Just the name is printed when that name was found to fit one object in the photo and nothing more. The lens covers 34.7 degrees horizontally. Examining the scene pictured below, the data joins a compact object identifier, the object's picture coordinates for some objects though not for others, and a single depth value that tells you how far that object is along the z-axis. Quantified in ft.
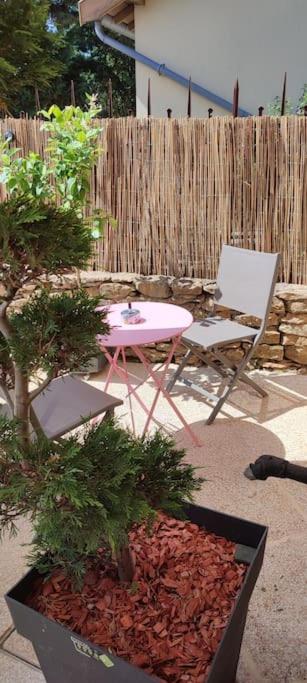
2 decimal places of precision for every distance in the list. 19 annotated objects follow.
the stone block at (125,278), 13.08
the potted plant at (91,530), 3.55
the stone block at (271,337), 12.69
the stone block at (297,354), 12.66
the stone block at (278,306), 12.31
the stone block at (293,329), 12.44
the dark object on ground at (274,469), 5.75
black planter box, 3.67
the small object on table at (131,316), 9.18
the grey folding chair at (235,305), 10.32
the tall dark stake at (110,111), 12.34
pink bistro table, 8.52
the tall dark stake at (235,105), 11.00
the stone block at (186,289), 12.67
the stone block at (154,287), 12.84
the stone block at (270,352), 12.84
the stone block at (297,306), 12.16
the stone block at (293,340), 12.57
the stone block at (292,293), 12.10
